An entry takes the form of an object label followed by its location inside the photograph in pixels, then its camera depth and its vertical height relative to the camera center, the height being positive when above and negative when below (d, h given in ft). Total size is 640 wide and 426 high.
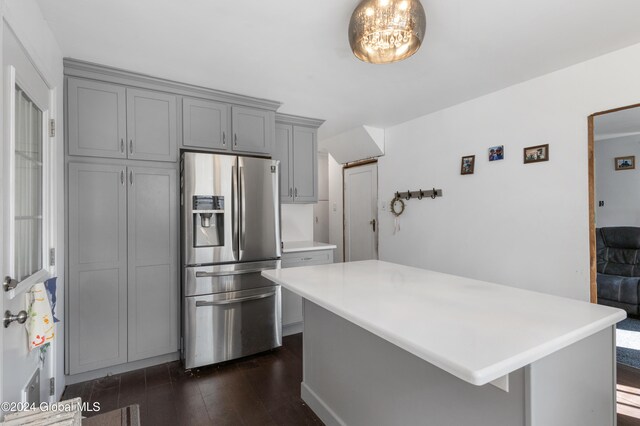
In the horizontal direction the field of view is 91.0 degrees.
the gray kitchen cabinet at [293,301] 11.01 -3.11
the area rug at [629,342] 8.46 -3.96
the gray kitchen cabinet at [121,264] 7.75 -1.30
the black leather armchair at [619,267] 10.87 -2.13
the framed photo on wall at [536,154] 8.88 +1.66
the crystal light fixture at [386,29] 5.00 +3.02
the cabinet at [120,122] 7.77 +2.44
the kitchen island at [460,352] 2.95 -1.47
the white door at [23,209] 4.05 +0.09
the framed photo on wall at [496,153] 9.92 +1.87
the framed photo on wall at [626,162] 9.57 +1.47
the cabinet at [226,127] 9.23 +2.70
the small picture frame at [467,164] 10.70 +1.63
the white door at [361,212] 15.70 +0.02
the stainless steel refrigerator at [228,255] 8.45 -1.18
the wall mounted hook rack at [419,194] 11.92 +0.72
